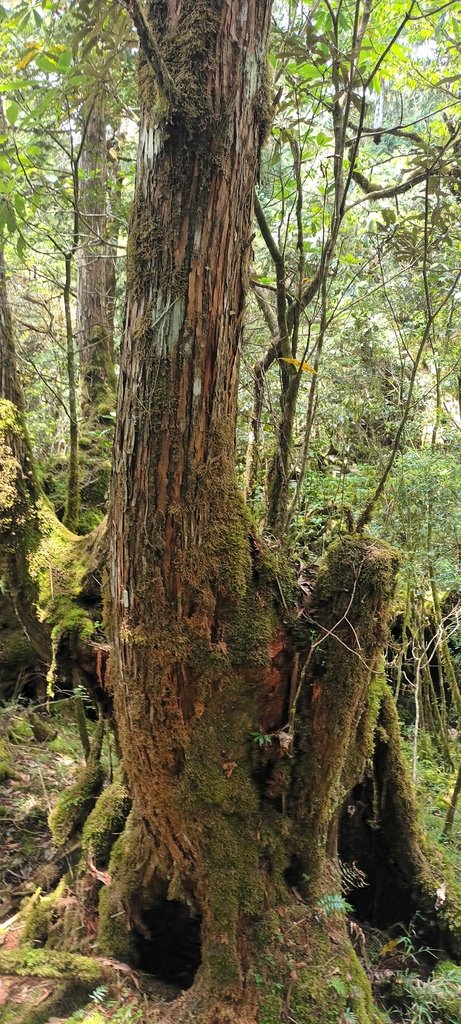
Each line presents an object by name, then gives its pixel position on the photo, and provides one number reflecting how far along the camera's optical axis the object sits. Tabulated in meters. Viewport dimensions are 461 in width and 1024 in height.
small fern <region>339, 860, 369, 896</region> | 3.33
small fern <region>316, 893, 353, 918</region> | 2.86
